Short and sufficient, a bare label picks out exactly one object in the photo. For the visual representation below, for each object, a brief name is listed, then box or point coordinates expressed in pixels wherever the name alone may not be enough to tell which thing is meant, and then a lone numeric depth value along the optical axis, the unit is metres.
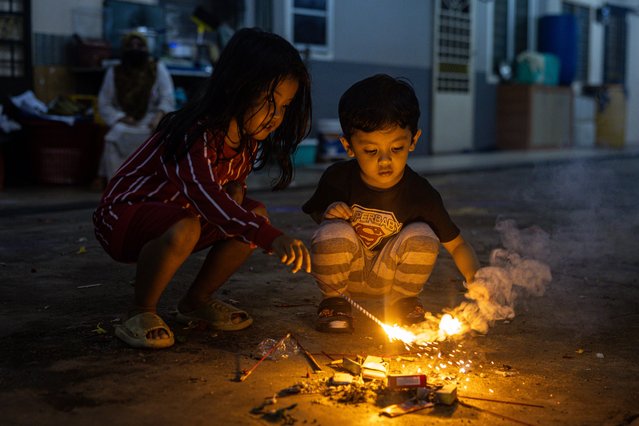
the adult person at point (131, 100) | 7.93
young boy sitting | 3.05
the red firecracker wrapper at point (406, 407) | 2.20
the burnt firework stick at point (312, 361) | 2.59
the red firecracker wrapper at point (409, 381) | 2.32
